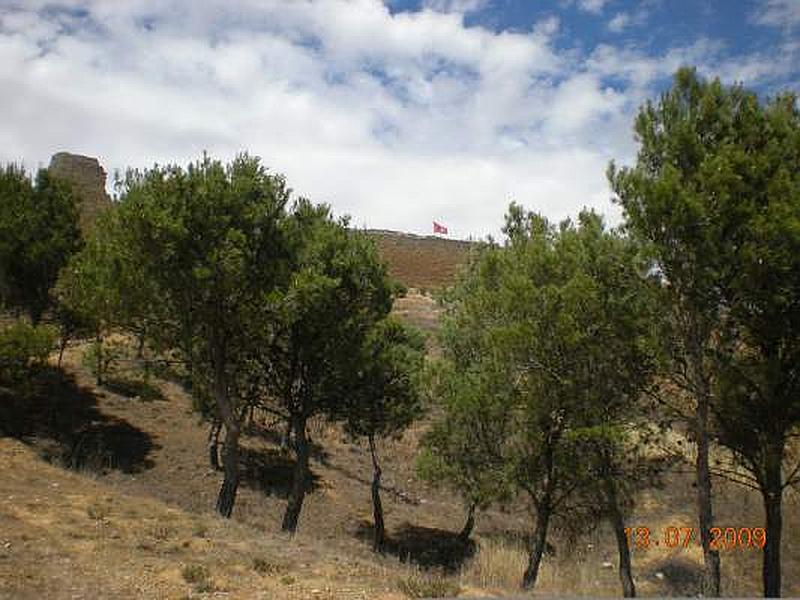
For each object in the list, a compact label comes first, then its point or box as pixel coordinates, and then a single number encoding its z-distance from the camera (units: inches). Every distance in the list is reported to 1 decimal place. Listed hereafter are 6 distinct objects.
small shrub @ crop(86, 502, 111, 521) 522.6
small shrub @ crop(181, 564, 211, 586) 383.2
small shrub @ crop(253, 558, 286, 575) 419.5
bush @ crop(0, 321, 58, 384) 976.9
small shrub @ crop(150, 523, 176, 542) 481.1
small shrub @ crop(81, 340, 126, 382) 693.3
